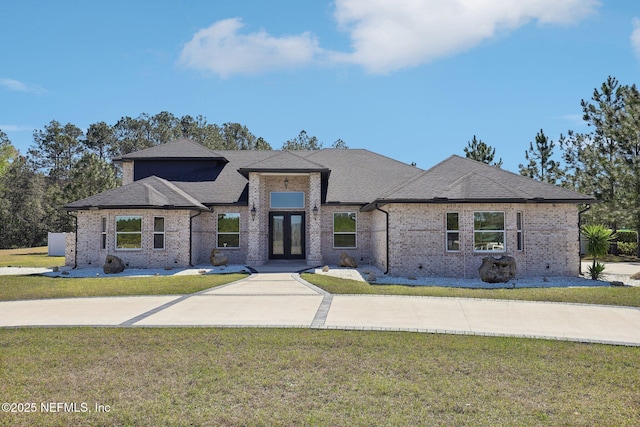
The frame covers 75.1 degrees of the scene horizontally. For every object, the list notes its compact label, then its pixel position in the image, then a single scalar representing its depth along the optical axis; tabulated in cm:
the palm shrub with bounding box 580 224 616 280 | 1648
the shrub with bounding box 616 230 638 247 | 2973
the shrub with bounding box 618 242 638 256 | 2823
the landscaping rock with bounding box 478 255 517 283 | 1505
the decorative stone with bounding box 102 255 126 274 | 1739
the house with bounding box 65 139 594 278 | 1625
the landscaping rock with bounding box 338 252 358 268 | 1975
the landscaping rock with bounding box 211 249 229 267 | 1997
